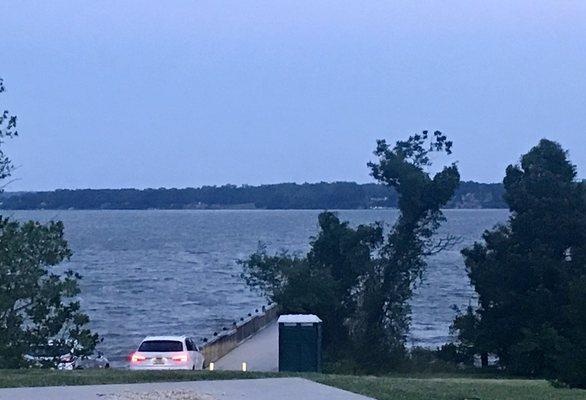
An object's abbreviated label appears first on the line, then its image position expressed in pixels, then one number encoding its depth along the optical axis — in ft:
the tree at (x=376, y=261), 150.20
